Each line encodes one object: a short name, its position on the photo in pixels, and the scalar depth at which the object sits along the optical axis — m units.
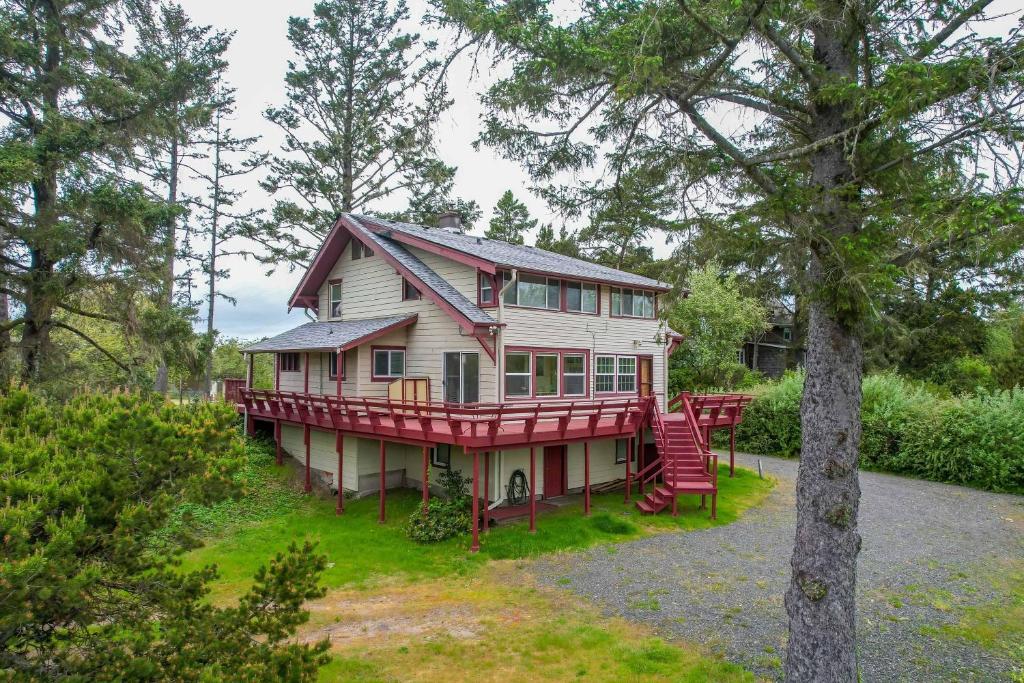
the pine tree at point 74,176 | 13.49
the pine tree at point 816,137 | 5.19
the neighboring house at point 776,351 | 39.50
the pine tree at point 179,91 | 16.06
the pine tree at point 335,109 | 28.09
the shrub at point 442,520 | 13.52
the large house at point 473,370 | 14.97
